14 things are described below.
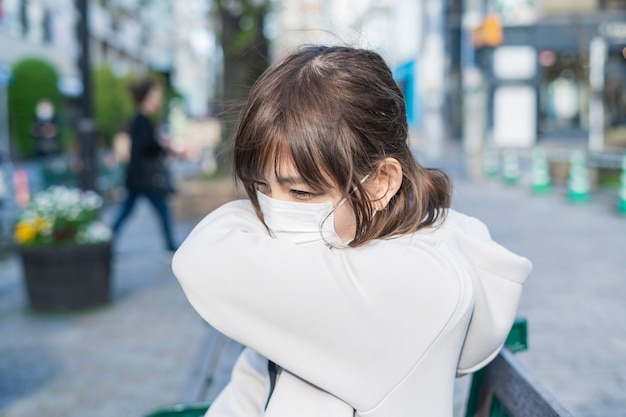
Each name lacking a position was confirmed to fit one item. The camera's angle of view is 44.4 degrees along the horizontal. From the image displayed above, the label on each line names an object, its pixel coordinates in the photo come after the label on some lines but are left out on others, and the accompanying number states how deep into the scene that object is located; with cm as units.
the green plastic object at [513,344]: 177
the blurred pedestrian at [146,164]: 814
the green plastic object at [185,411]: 180
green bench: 135
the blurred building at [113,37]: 1381
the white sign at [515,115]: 3306
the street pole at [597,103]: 1816
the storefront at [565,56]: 3228
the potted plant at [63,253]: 585
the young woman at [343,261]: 129
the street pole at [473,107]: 1703
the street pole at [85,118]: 798
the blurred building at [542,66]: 3231
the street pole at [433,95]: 2170
